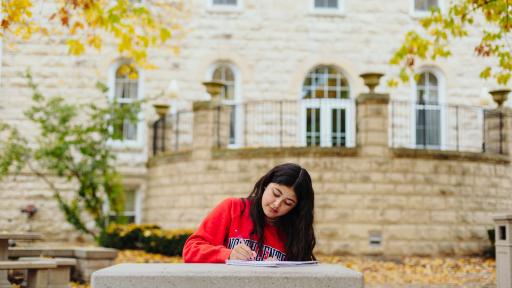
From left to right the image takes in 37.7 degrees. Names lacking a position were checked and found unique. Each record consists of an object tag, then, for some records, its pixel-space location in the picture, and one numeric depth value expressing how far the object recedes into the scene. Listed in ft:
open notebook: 12.59
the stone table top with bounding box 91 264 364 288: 11.29
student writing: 14.58
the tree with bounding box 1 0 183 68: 36.19
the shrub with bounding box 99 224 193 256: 52.49
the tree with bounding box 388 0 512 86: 38.40
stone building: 54.54
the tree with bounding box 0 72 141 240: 59.77
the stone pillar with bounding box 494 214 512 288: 27.96
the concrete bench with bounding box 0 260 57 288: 27.39
